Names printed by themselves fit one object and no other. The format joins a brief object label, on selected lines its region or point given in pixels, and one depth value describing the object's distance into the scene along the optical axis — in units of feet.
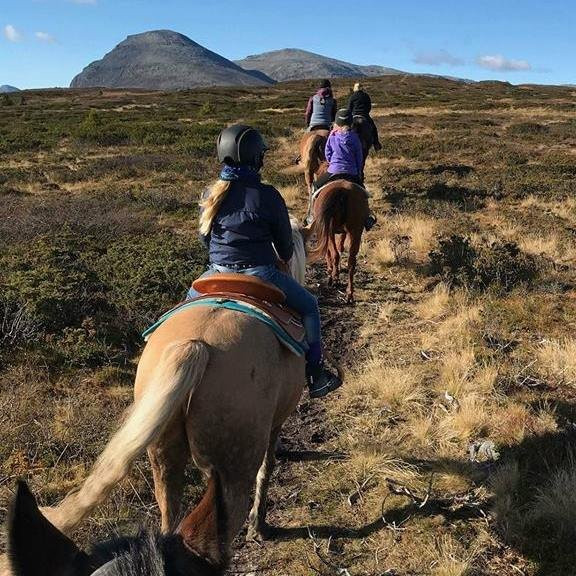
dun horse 5.51
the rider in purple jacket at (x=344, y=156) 27.14
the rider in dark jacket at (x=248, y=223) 11.51
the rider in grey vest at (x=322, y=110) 42.42
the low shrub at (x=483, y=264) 26.89
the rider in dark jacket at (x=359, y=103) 40.34
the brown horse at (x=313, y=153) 38.81
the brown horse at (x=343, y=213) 25.58
